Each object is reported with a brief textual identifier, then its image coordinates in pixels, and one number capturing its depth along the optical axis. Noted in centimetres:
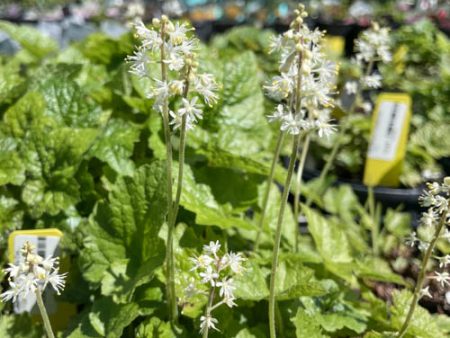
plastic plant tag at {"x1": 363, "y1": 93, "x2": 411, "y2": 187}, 46
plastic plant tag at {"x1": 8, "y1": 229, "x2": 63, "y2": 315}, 27
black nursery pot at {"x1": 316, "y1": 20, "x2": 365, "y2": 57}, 77
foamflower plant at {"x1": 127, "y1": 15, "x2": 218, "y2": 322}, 19
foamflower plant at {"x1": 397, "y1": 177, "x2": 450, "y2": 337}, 20
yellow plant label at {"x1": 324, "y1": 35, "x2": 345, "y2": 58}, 70
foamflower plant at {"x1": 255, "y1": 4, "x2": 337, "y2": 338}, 20
